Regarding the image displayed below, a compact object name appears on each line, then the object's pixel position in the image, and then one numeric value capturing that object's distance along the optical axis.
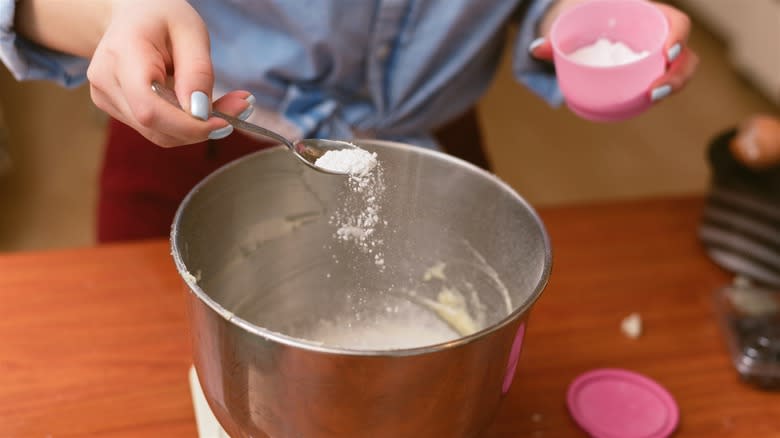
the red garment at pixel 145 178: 0.98
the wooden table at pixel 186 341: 0.68
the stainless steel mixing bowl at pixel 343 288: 0.48
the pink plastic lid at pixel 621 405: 0.70
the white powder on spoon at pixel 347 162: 0.60
